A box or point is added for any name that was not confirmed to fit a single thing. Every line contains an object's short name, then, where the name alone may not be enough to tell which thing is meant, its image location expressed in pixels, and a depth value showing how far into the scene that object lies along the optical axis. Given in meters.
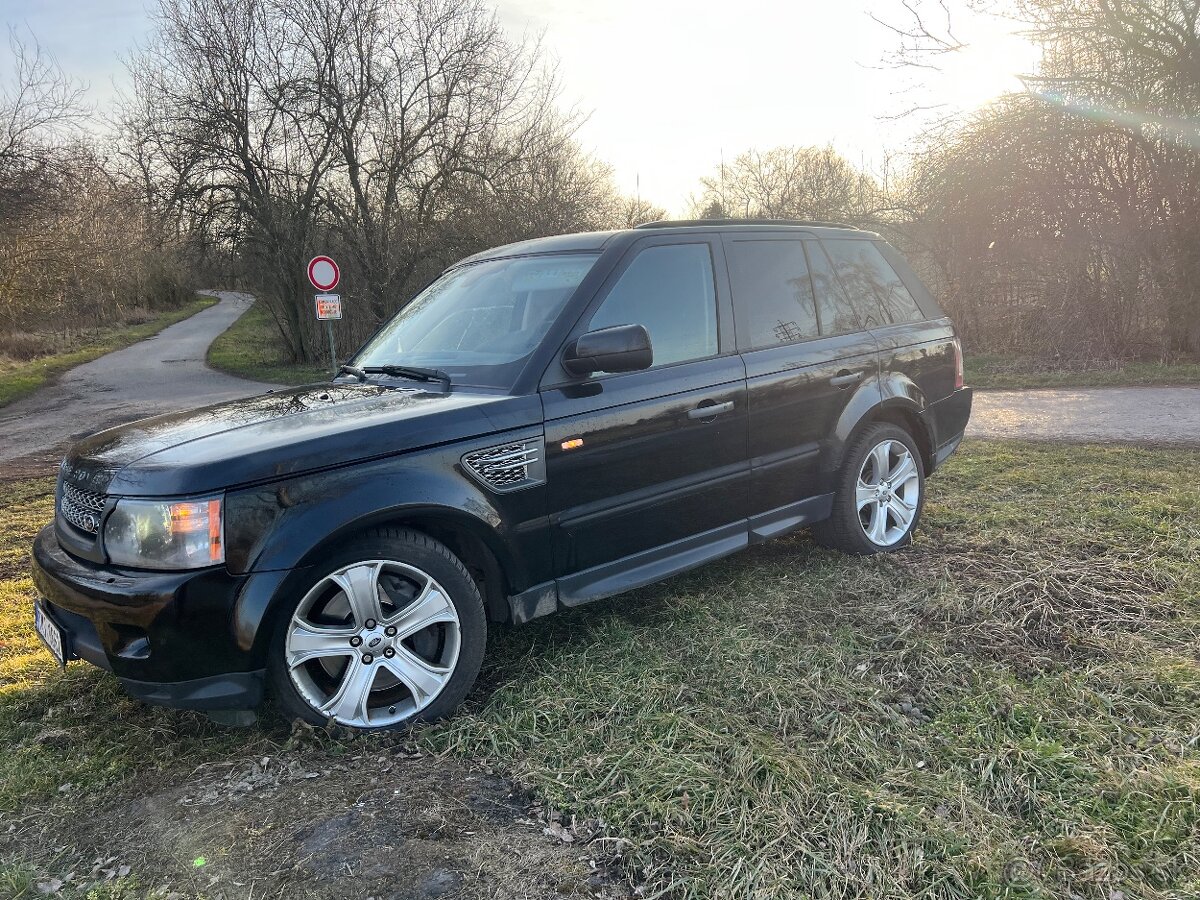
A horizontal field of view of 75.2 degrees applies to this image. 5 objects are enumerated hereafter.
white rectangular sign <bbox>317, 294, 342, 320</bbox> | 12.59
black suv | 2.57
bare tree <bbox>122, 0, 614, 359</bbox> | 20.00
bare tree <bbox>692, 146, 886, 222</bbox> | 19.42
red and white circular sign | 13.23
